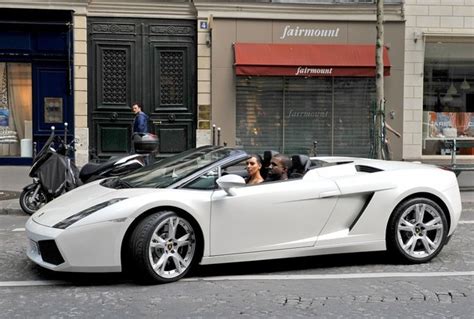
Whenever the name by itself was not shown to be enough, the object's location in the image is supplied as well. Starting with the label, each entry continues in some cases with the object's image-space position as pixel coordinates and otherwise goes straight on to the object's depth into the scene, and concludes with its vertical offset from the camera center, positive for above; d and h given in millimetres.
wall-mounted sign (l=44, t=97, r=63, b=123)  15289 +356
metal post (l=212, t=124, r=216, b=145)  15388 -243
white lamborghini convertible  5285 -842
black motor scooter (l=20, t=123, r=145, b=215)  9195 -704
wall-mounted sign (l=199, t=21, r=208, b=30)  15344 +2471
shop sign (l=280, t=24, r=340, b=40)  15578 +2350
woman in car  6117 -462
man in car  6113 -439
